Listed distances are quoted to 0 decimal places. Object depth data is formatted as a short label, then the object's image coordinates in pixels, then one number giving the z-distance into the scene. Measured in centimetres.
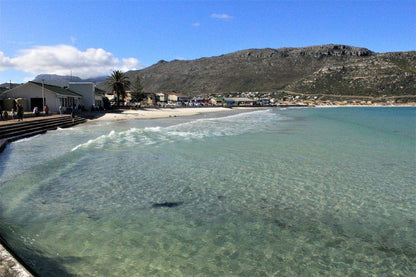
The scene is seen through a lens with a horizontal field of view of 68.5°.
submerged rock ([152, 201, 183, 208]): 708
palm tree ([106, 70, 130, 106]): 5975
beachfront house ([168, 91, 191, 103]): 11469
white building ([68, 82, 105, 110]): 4597
